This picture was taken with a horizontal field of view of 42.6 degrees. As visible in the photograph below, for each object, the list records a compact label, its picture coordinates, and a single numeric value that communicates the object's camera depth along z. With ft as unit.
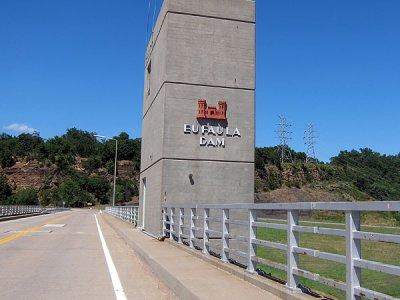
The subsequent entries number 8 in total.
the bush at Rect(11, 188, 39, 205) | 407.44
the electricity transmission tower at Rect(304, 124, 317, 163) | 613.35
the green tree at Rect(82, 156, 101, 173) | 513.04
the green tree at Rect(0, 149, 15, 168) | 490.08
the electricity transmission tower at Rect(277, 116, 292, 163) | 594.08
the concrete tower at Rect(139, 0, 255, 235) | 66.33
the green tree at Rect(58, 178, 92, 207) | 427.49
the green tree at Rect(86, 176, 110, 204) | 455.22
